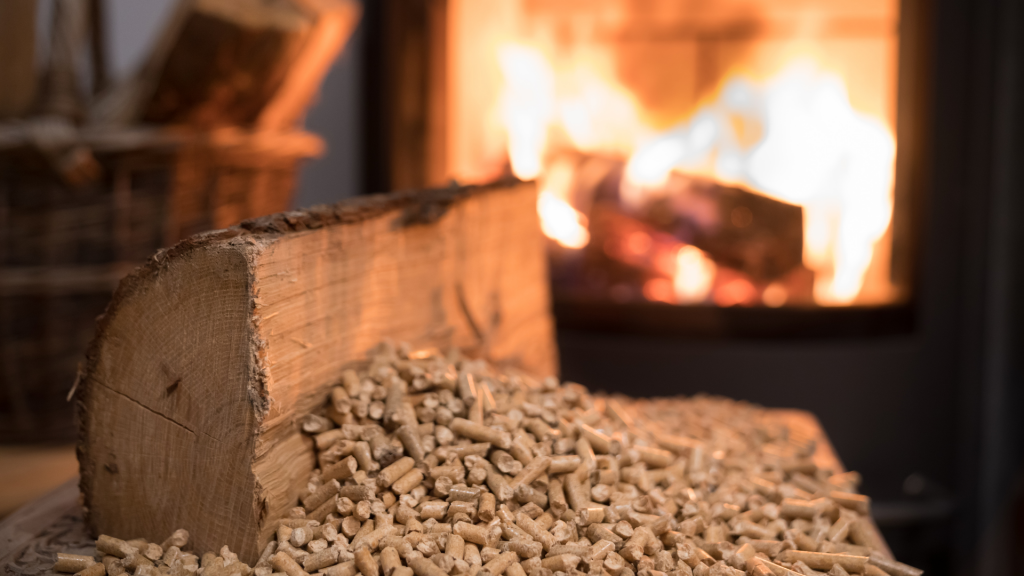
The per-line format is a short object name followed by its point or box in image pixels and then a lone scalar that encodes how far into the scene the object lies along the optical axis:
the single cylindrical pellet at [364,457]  0.67
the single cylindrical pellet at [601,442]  0.70
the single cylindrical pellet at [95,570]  0.64
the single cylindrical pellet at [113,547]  0.65
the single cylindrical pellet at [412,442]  0.67
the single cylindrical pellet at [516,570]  0.64
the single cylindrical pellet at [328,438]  0.67
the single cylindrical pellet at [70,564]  0.65
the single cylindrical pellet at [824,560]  0.66
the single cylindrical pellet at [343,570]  0.63
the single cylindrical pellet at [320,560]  0.64
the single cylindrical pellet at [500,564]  0.63
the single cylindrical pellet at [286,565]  0.63
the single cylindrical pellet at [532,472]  0.67
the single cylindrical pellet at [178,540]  0.65
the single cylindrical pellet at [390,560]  0.63
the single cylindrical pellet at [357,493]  0.66
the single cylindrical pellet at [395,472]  0.66
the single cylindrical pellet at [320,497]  0.66
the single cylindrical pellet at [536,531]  0.65
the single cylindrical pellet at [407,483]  0.66
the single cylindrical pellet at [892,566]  0.67
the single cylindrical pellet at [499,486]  0.66
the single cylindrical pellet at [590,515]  0.67
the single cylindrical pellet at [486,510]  0.66
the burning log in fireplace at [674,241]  1.01
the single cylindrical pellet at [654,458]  0.71
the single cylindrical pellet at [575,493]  0.67
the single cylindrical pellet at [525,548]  0.64
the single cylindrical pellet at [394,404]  0.68
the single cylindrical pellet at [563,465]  0.68
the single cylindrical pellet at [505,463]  0.67
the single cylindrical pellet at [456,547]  0.64
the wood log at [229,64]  0.78
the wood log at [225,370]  0.65
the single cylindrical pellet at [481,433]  0.68
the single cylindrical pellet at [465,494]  0.66
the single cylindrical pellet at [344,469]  0.66
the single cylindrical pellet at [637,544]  0.65
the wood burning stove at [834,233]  0.98
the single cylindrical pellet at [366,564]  0.63
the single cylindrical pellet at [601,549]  0.65
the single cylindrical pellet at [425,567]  0.63
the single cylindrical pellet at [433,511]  0.66
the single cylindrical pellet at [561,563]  0.64
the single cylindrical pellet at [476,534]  0.65
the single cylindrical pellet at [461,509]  0.66
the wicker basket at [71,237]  0.78
